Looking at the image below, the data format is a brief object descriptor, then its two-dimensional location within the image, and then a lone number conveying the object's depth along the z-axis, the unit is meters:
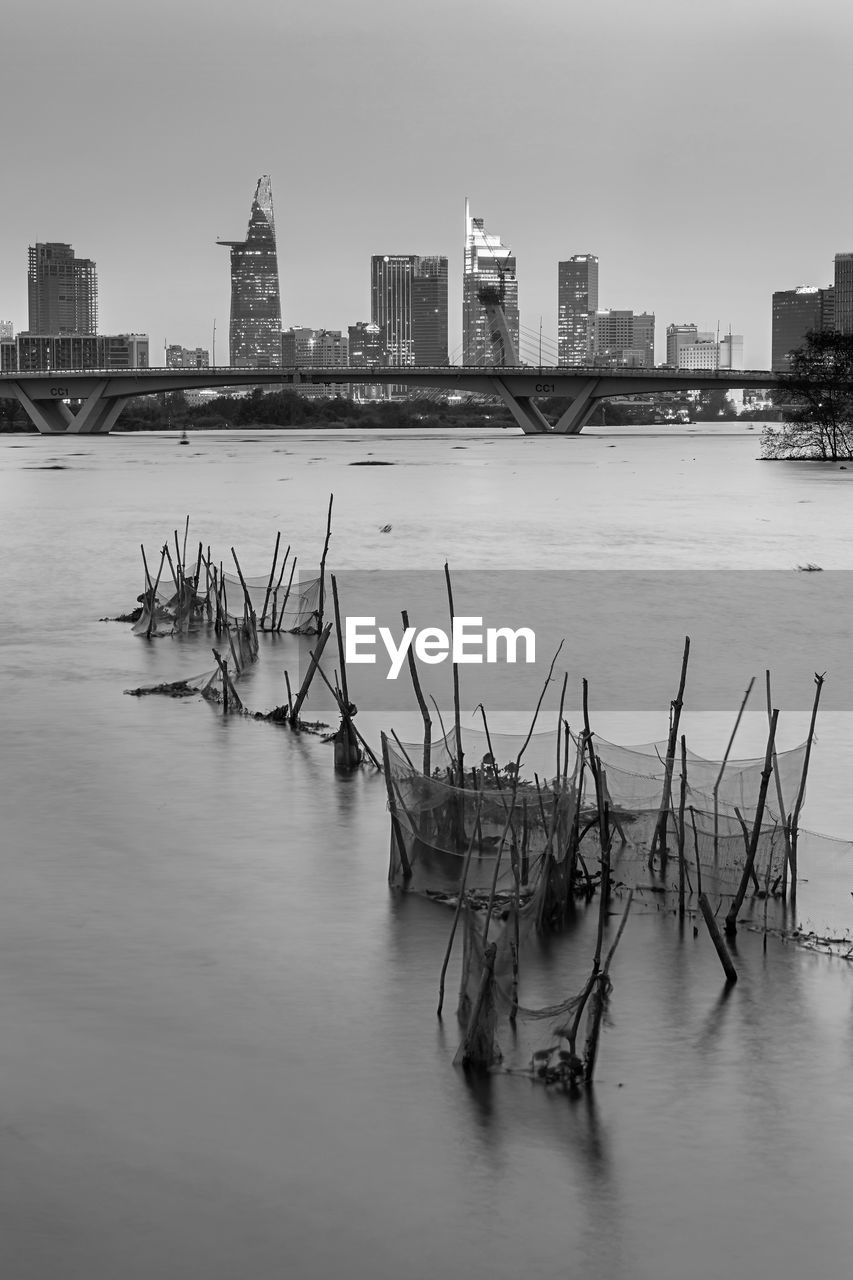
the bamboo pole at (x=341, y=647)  10.88
